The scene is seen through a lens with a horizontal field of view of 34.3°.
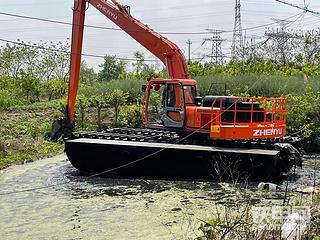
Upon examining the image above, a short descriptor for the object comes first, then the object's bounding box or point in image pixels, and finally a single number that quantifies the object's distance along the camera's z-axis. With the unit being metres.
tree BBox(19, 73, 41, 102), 29.94
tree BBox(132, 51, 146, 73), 41.97
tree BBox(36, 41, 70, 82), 38.09
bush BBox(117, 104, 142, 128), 19.66
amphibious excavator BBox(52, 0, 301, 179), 11.50
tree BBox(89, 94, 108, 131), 20.08
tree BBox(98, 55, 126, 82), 46.03
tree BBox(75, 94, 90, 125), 19.98
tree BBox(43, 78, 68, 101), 31.06
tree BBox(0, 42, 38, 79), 36.75
